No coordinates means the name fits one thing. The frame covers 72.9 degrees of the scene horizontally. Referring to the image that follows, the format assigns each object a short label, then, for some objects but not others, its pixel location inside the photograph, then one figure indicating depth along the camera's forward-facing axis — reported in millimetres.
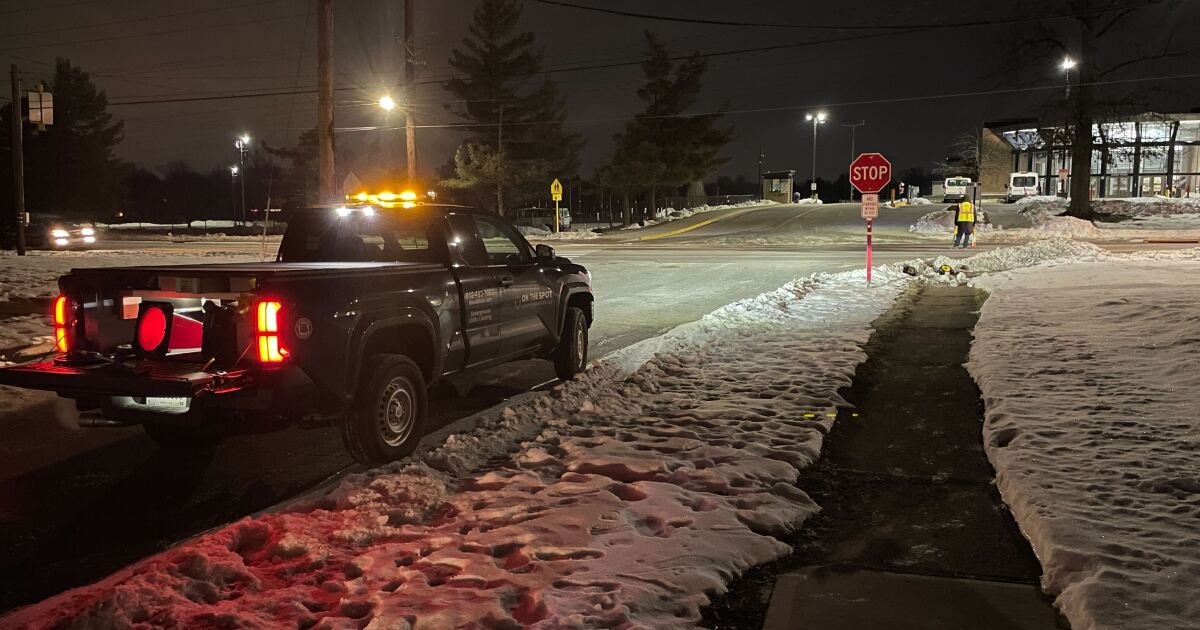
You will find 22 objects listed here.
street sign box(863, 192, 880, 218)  16609
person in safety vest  26203
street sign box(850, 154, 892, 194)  16062
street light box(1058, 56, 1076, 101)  38375
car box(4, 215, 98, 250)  34844
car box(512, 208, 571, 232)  55406
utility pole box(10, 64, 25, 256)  28028
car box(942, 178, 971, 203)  55875
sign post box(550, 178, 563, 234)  42500
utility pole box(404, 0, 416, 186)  22328
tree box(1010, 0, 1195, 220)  37781
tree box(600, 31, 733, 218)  56875
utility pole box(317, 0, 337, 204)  15523
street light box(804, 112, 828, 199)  75750
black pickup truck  4852
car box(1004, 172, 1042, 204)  56250
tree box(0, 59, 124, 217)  74562
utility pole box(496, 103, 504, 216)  52403
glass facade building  62531
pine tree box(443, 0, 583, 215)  53406
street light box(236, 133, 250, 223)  67088
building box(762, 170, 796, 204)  80062
